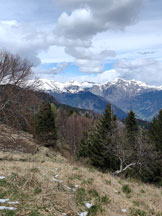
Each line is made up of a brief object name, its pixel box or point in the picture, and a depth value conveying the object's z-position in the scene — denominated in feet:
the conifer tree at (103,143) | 96.61
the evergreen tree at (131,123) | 124.67
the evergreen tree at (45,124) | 127.24
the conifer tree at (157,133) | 116.17
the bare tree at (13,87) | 51.75
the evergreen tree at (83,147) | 124.14
